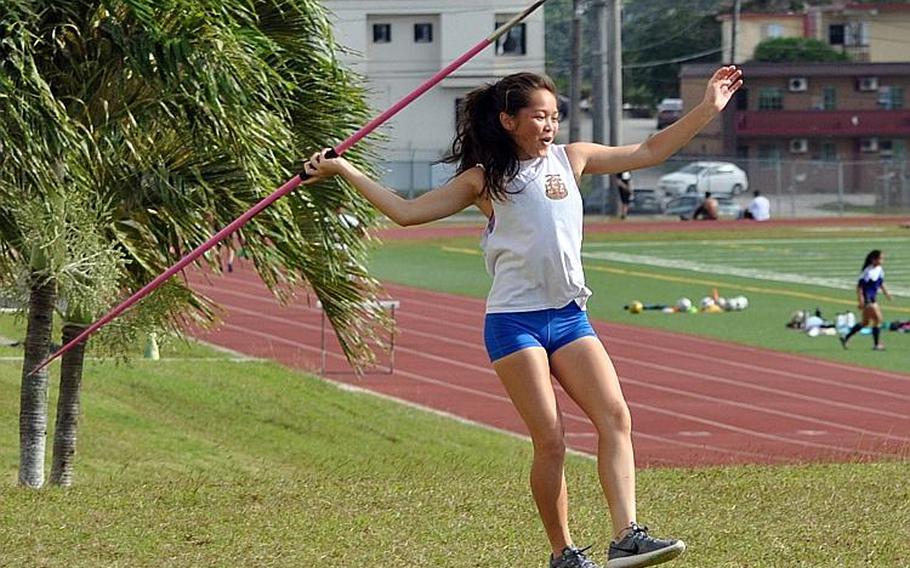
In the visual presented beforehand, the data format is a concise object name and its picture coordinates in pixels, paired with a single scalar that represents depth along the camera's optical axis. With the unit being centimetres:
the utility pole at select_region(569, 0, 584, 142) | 7156
